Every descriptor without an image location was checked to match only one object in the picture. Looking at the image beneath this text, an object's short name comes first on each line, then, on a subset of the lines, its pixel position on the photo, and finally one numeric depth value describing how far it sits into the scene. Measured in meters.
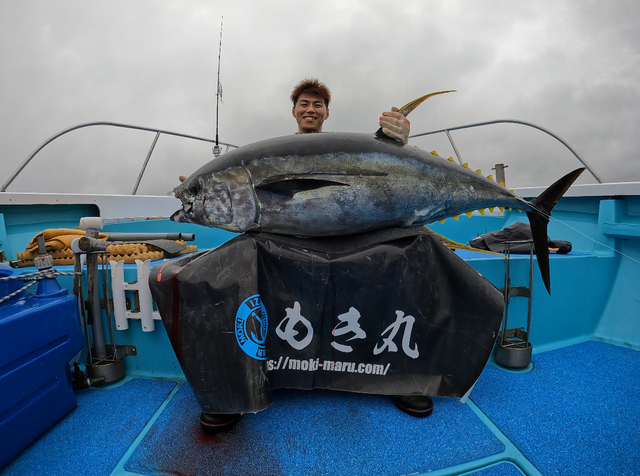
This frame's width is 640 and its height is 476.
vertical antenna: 4.17
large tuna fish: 1.14
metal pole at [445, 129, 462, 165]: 3.99
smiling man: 2.16
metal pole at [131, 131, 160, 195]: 3.89
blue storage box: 1.03
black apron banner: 1.13
